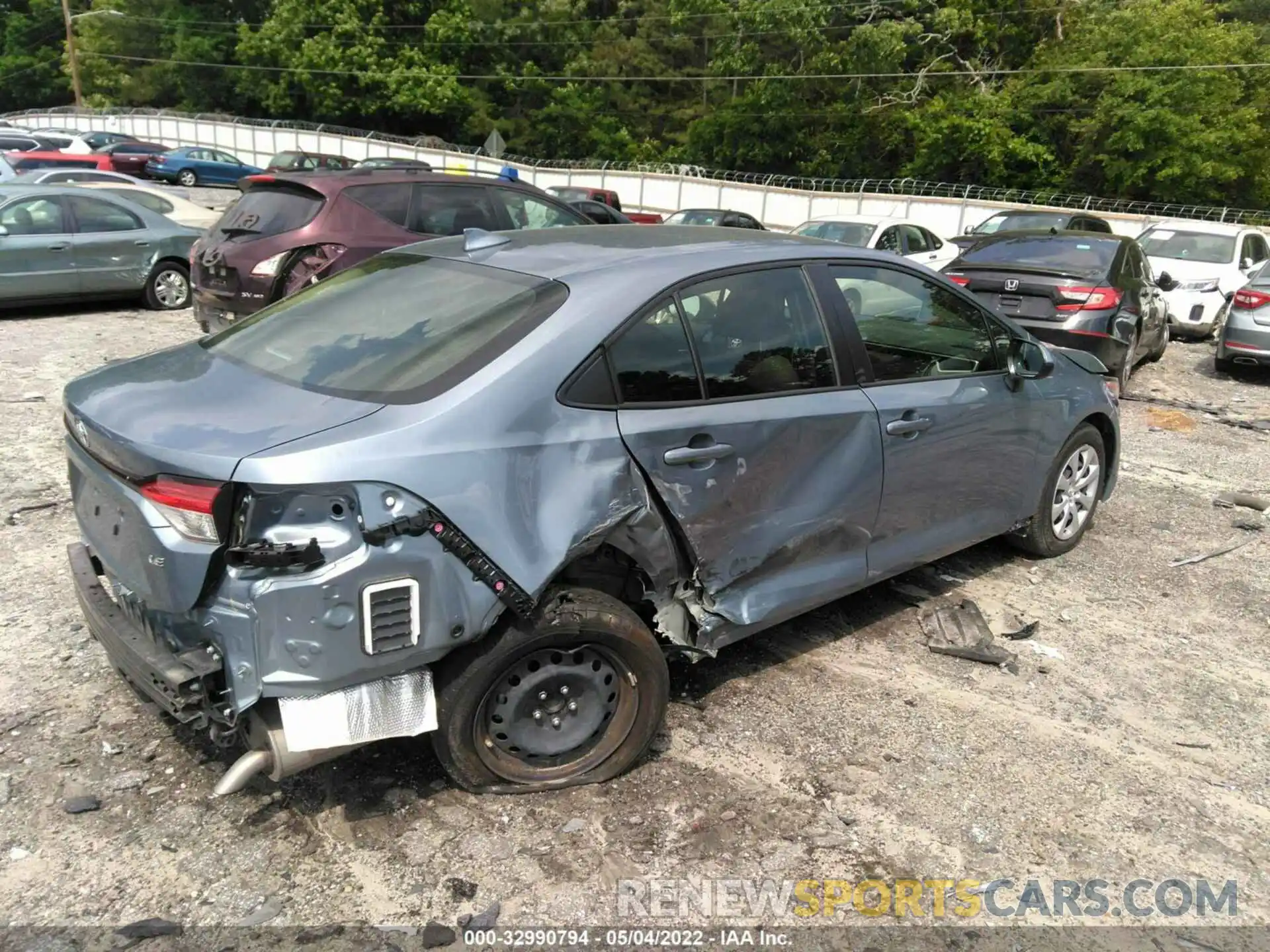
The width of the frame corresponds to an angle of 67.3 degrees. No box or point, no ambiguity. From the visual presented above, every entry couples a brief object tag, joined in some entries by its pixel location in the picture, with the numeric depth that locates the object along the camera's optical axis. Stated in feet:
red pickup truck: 74.69
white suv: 44.21
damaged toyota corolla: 8.55
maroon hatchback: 25.81
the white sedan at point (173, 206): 44.96
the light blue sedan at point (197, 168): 107.14
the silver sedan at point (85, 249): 34.14
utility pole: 165.47
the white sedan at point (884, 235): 43.19
